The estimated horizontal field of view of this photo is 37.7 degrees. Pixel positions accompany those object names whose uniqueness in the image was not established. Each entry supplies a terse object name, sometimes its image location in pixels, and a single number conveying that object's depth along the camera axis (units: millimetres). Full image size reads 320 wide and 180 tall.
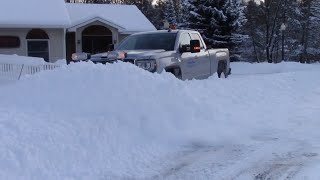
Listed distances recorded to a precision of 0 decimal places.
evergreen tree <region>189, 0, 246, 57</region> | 33156
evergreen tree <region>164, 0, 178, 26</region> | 49944
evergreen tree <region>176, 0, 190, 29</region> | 33944
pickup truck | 10102
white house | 21484
